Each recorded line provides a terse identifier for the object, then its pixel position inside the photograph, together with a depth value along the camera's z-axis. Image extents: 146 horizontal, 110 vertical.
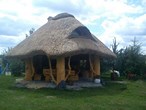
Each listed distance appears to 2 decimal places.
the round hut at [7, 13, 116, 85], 9.64
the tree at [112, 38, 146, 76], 14.39
